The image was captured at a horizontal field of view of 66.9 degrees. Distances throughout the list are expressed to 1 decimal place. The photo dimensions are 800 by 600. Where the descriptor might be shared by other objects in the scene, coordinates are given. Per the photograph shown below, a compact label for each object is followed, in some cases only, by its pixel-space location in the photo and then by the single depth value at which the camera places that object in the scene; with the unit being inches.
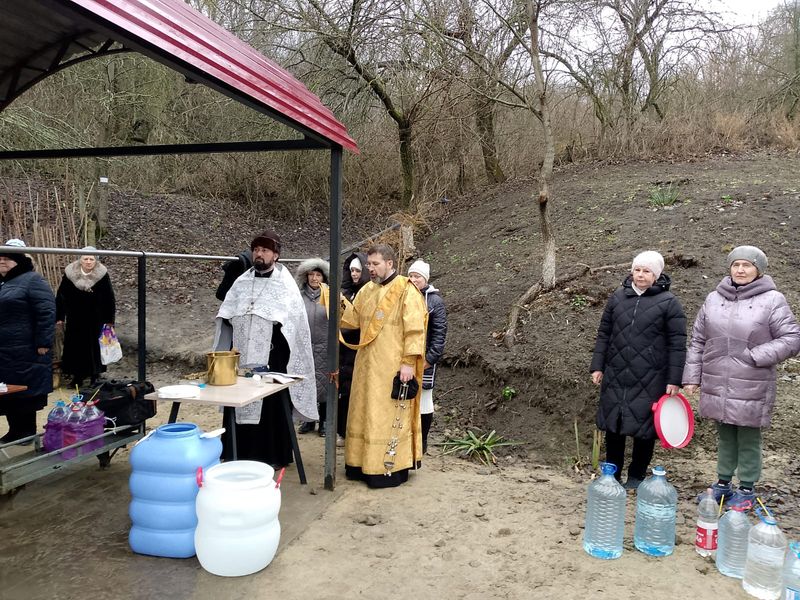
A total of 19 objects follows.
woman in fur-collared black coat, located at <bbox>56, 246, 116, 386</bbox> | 257.9
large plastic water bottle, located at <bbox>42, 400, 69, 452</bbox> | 146.5
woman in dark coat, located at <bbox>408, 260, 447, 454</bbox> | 188.6
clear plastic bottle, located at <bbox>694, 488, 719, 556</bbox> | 131.0
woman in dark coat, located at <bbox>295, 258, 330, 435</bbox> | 215.3
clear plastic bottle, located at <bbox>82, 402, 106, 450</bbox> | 151.9
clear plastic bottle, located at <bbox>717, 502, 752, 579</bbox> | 125.3
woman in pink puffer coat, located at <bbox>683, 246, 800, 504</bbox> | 146.7
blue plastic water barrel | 125.8
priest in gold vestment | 169.5
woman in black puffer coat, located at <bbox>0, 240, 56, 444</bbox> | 176.7
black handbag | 164.6
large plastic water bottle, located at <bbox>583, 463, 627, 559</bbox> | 133.6
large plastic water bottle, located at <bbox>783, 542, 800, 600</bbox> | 110.0
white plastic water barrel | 119.2
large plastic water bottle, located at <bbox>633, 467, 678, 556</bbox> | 133.6
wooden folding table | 135.8
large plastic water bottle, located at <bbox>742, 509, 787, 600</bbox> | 116.1
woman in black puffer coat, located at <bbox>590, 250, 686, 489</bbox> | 157.0
